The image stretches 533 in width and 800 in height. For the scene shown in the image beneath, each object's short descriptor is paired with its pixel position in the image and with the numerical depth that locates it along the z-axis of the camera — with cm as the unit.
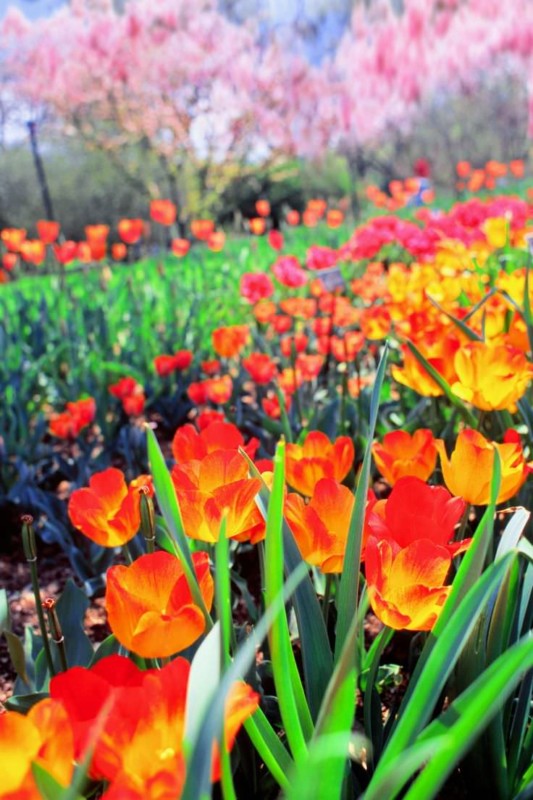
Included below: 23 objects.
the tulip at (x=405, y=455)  90
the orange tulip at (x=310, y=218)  491
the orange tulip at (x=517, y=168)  667
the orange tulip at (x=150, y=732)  41
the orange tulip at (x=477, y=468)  75
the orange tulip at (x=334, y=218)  464
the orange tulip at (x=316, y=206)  497
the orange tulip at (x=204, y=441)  83
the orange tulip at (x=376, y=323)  183
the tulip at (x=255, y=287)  261
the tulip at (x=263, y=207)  498
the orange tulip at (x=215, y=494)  65
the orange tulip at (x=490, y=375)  94
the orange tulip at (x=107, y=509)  79
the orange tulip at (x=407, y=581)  60
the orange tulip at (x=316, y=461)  88
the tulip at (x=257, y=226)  433
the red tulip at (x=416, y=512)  67
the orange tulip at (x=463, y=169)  622
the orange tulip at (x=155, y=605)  55
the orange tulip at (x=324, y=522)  70
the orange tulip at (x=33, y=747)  43
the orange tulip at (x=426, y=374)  111
